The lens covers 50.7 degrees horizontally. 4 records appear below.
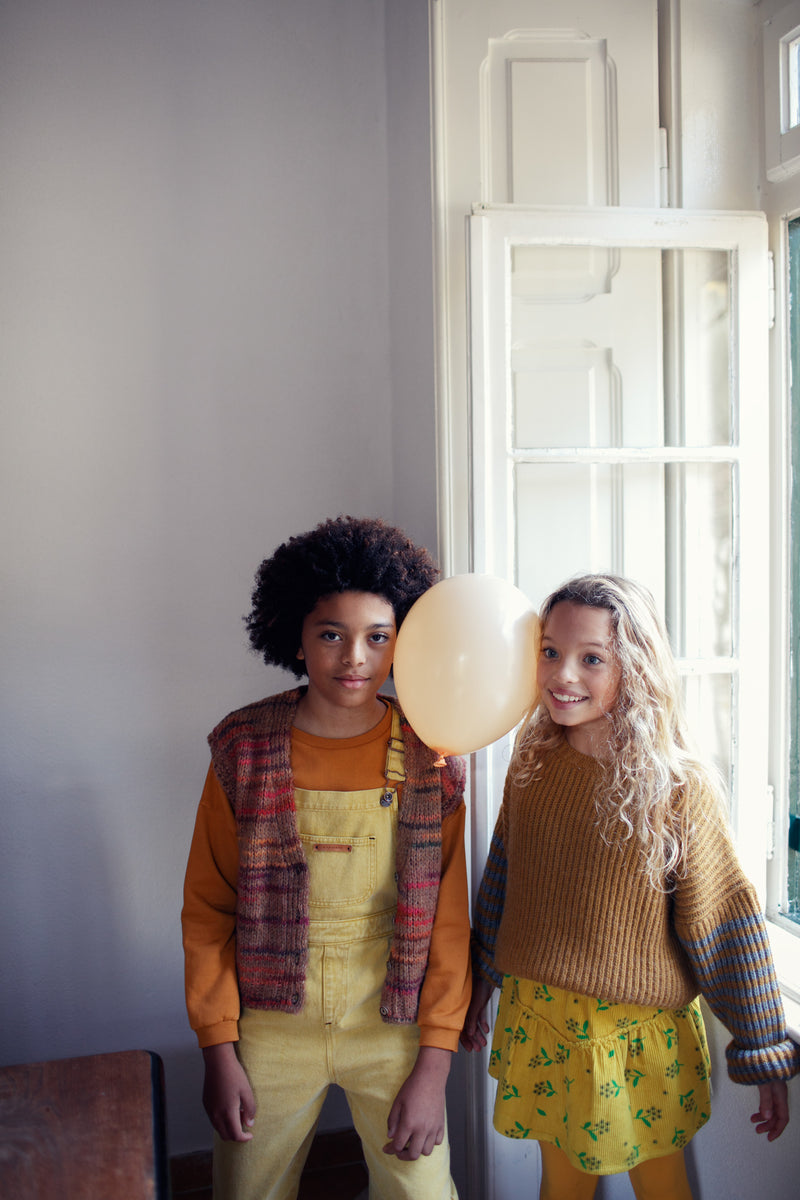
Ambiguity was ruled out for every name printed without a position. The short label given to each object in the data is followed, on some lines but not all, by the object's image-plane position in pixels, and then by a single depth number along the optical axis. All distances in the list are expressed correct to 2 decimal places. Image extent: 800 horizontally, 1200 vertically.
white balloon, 1.12
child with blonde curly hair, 1.16
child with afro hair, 1.24
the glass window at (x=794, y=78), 1.46
